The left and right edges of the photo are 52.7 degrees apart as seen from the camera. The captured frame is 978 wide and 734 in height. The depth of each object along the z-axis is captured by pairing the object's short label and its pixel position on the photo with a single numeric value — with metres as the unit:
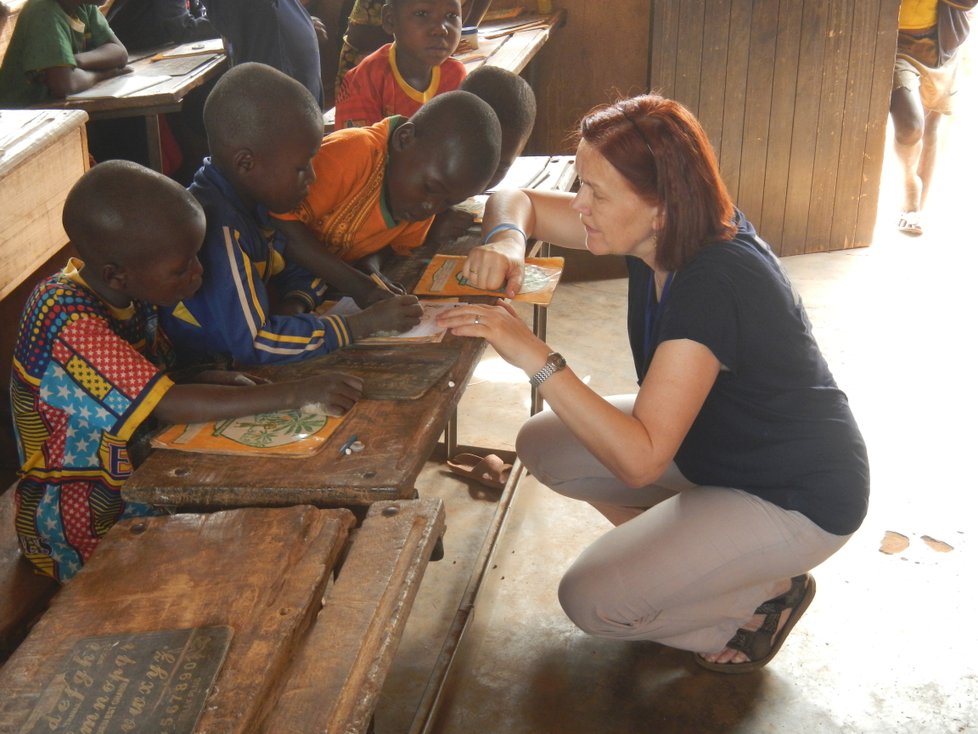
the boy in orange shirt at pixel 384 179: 2.42
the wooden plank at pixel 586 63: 5.48
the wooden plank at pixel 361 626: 1.20
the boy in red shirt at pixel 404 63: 3.61
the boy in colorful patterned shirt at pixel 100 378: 1.77
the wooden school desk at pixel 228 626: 1.20
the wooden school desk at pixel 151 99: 3.89
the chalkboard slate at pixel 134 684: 1.18
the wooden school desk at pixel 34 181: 2.48
